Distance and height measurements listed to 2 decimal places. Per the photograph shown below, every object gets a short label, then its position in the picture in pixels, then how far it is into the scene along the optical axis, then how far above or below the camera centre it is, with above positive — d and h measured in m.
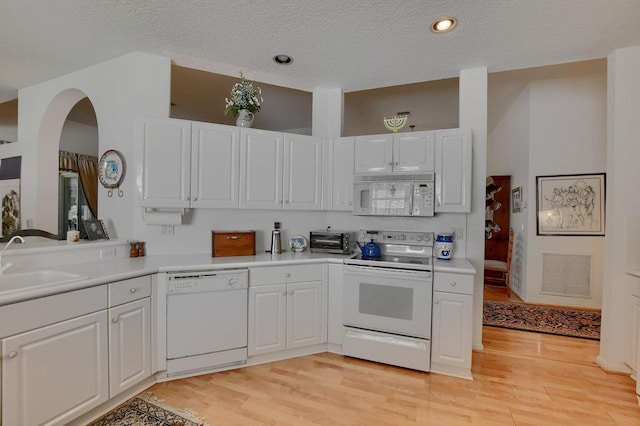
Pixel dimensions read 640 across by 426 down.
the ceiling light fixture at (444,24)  2.16 +1.41
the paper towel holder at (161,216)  2.67 -0.08
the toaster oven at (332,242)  3.04 -0.34
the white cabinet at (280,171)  2.86 +0.39
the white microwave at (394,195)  2.82 +0.16
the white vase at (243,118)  2.92 +0.90
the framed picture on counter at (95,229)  2.61 -0.21
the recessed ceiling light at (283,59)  2.76 +1.43
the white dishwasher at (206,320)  2.29 -0.90
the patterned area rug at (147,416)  1.84 -1.35
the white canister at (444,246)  2.82 -0.34
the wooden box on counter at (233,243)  2.80 -0.34
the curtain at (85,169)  5.04 +0.64
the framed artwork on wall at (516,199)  4.87 +0.23
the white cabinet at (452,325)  2.37 -0.92
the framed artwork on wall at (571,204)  4.12 +0.14
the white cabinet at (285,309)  2.55 -0.91
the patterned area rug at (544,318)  3.39 -1.34
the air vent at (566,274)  4.19 -0.89
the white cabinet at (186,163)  2.52 +0.39
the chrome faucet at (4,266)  1.86 -0.40
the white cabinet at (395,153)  2.85 +0.58
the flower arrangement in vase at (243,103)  2.91 +1.04
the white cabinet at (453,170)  2.73 +0.39
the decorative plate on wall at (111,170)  2.73 +0.34
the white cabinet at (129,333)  1.92 -0.87
